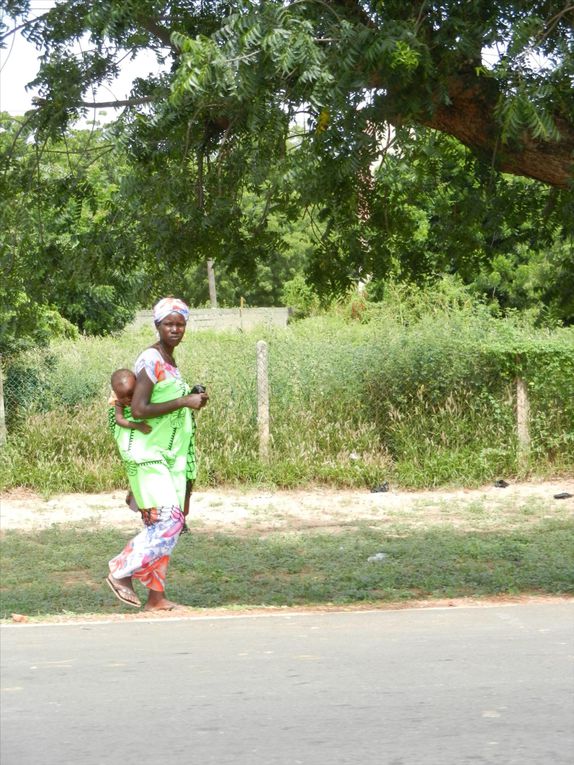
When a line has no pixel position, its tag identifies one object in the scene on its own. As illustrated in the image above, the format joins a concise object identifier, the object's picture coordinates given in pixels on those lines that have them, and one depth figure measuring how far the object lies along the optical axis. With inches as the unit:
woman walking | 290.0
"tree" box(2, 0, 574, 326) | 292.7
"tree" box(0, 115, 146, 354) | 395.2
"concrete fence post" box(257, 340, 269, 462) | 588.4
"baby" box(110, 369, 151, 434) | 292.2
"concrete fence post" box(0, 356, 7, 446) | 582.9
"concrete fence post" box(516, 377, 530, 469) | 589.9
